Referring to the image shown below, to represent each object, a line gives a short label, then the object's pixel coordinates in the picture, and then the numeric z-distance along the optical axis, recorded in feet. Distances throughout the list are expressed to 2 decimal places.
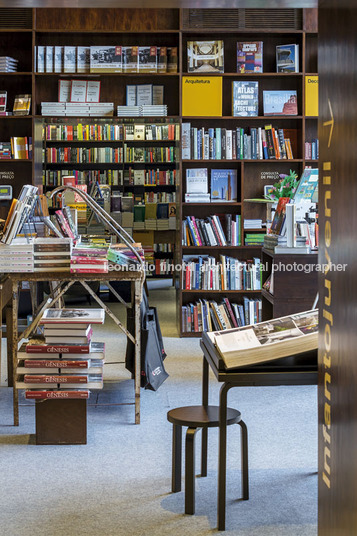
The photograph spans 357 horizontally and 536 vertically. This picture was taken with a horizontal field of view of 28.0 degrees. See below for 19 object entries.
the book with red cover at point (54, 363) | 12.21
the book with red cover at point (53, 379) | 12.09
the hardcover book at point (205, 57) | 22.26
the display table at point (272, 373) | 8.04
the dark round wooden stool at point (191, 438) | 9.11
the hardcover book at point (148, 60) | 22.35
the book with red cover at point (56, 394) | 11.94
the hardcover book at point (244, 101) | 22.57
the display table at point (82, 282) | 12.80
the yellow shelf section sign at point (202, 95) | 22.18
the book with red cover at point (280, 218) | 15.75
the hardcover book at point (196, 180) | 22.74
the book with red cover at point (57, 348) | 12.26
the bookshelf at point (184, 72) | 22.07
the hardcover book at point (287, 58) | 22.34
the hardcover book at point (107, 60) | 22.27
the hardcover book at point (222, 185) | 22.94
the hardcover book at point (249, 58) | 22.52
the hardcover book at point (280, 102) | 22.57
